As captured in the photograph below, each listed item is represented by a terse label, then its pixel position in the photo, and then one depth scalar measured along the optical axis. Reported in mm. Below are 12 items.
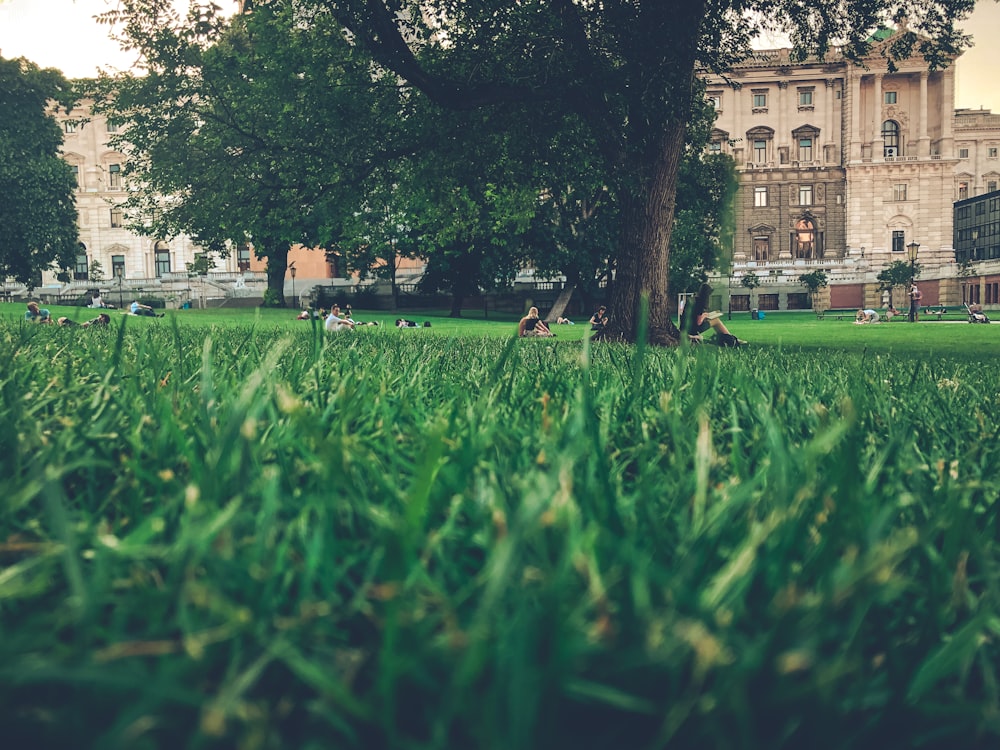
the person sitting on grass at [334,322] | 20516
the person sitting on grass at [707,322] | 14469
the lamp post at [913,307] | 40950
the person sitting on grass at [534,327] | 20328
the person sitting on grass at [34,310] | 20047
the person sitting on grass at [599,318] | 22362
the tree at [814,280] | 72875
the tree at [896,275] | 72312
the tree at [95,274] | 72444
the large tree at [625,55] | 13203
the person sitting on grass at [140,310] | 29364
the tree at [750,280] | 73062
